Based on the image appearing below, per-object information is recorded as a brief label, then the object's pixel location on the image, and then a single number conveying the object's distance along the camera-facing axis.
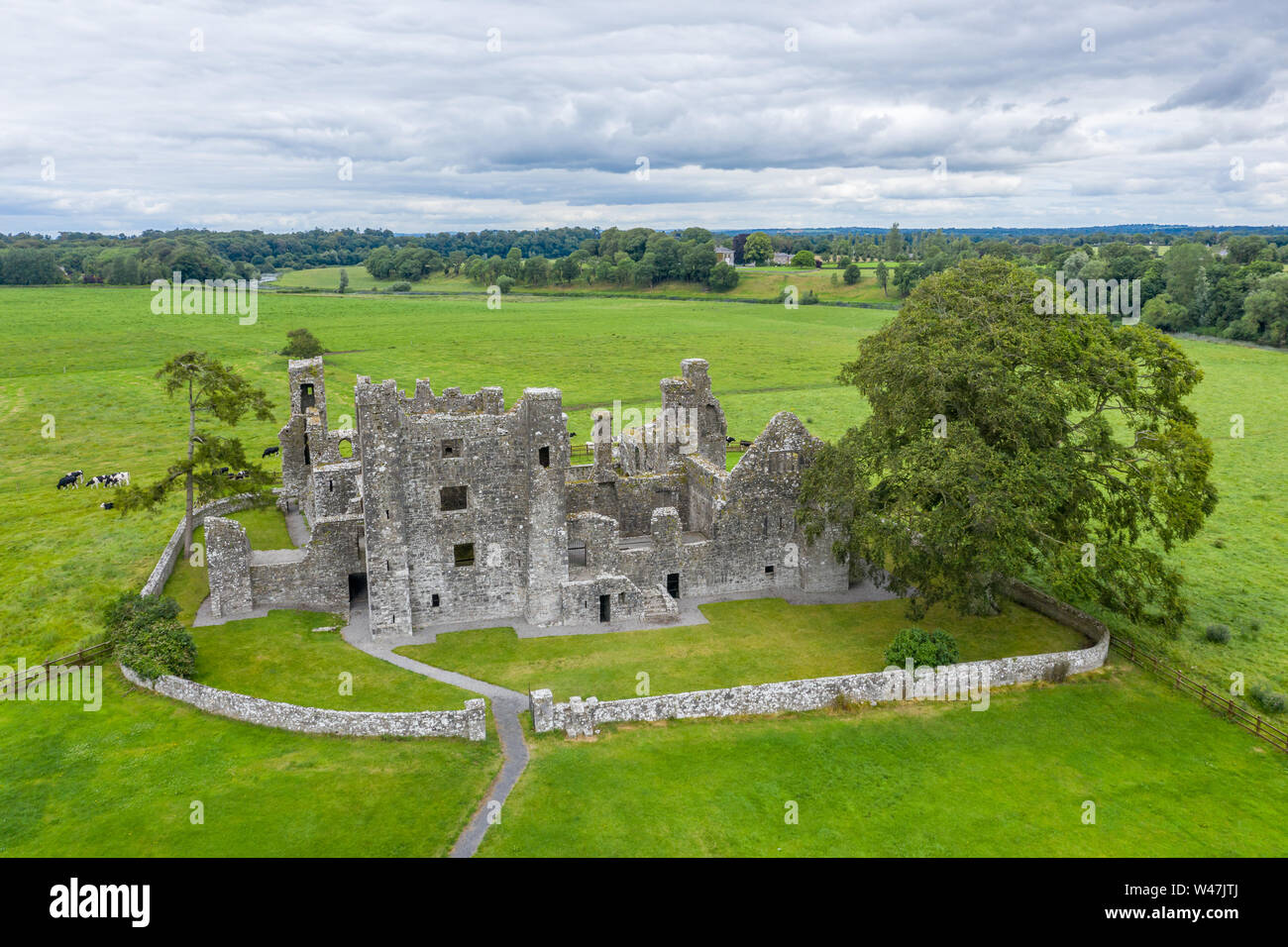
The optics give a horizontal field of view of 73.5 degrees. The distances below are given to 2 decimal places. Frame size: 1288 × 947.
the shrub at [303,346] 101.38
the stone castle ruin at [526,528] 33.75
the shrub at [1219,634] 35.41
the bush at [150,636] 30.08
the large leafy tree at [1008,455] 31.02
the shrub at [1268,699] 30.02
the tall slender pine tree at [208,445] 39.94
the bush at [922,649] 30.53
